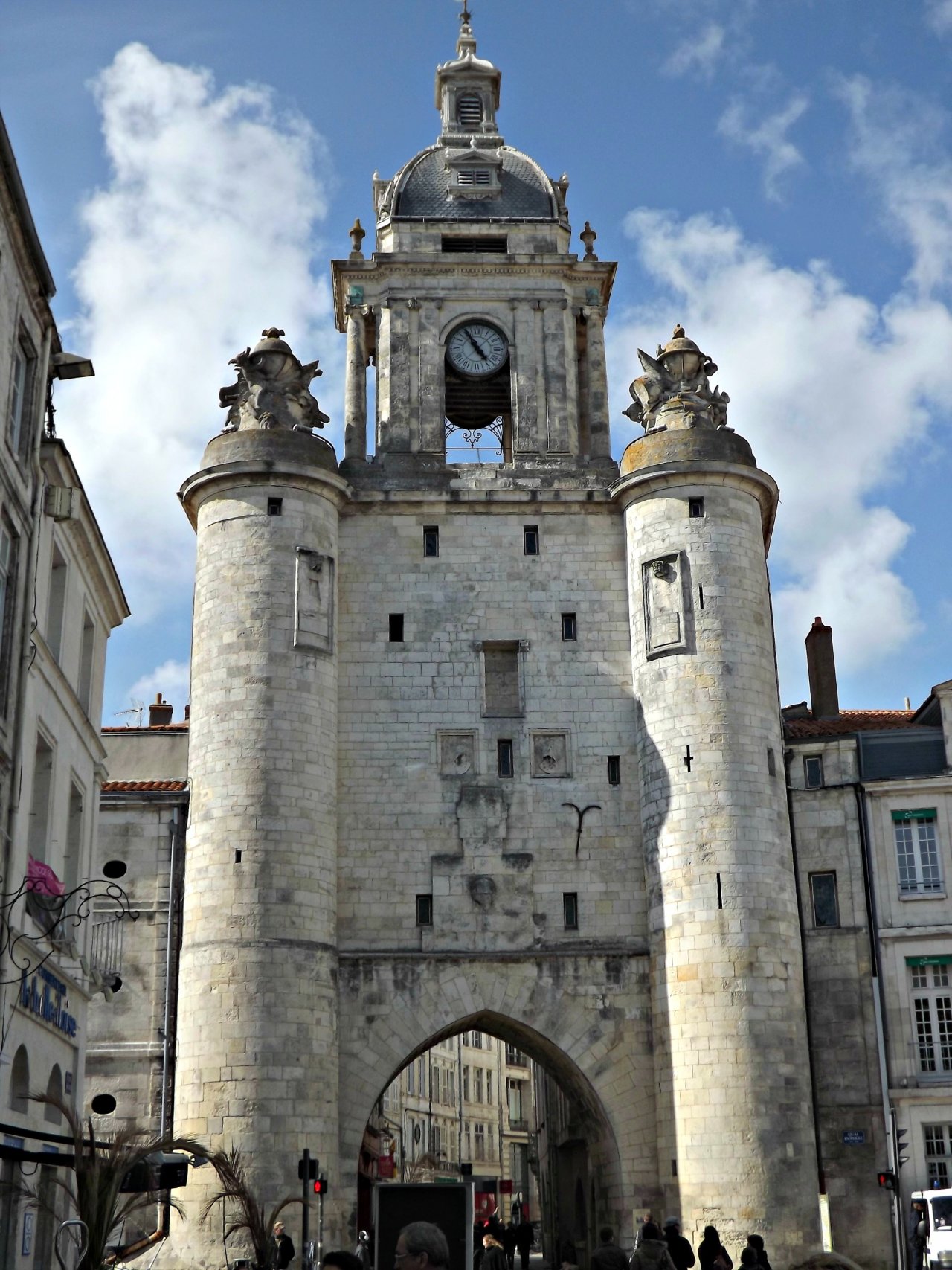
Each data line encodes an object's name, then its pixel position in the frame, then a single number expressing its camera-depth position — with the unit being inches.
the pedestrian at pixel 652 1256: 480.7
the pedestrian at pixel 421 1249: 242.1
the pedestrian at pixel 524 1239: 1178.0
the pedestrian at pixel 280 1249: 824.2
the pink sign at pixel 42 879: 692.7
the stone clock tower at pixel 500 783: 1029.2
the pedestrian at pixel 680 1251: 653.3
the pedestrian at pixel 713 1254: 568.7
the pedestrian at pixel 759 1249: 530.0
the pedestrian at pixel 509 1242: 1061.5
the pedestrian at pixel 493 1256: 744.3
